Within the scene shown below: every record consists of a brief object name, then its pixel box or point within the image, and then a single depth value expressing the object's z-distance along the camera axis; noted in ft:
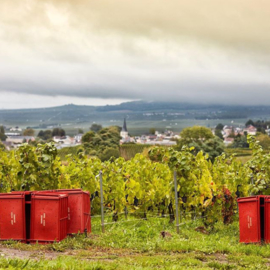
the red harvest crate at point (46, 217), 44.57
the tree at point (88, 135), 382.63
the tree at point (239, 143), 463.75
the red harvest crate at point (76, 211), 47.60
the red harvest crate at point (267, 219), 46.34
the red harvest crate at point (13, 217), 45.03
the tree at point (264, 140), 397.35
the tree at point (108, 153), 285.31
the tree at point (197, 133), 346.46
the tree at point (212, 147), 266.57
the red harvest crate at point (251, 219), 46.93
